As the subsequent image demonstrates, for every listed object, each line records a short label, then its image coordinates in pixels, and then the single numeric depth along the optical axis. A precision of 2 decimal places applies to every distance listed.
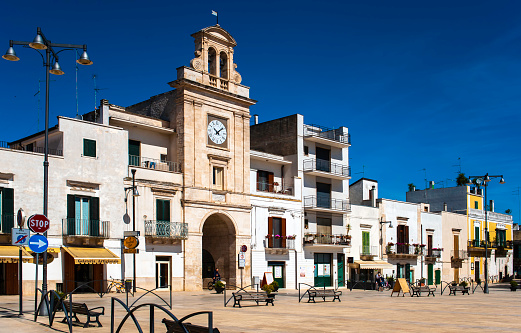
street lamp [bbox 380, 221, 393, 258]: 54.91
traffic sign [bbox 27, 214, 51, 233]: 17.78
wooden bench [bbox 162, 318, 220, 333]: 10.79
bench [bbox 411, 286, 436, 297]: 36.66
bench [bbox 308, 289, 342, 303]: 29.14
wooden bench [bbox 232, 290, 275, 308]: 25.38
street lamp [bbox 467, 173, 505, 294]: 44.69
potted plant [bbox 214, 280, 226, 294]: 36.69
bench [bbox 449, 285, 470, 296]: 39.16
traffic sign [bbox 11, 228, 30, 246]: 18.19
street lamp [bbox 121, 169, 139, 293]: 34.31
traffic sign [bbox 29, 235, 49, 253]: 17.88
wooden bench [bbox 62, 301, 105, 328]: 16.73
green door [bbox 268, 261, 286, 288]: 45.44
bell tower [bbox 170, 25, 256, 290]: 40.09
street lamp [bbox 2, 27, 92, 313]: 18.52
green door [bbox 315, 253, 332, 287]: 49.25
